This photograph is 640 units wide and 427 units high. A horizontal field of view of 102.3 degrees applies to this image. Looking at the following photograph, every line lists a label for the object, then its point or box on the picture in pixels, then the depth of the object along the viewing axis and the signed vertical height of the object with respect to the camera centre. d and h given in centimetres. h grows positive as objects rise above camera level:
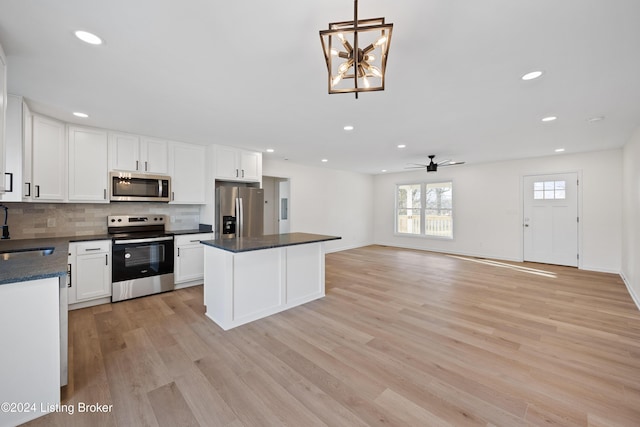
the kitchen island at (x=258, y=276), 283 -77
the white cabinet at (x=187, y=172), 427 +70
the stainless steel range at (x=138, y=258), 351 -64
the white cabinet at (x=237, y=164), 453 +91
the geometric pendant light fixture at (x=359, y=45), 126 +88
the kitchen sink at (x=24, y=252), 254 -40
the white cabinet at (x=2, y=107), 178 +74
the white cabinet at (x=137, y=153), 372 +91
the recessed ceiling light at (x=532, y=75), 213 +116
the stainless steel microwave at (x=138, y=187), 371 +40
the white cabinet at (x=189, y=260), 403 -74
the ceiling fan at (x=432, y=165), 557 +104
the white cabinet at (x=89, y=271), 323 -74
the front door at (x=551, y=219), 549 -13
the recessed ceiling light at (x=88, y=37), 166 +116
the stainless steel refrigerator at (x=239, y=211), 454 +4
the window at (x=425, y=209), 738 +12
